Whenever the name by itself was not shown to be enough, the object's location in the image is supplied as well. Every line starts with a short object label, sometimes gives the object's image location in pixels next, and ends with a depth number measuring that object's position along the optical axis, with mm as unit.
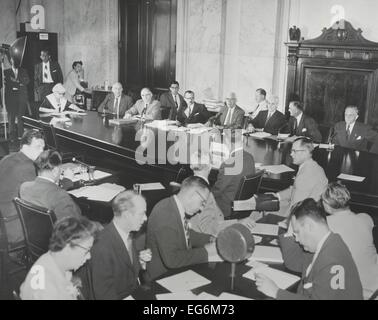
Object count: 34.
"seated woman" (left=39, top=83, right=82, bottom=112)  7324
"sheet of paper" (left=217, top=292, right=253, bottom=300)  2254
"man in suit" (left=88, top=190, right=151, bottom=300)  2422
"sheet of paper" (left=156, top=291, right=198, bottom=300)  2240
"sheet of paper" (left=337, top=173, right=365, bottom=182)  4340
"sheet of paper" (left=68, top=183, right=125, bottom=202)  3748
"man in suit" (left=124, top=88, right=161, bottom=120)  7160
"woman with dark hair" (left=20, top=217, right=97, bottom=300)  2010
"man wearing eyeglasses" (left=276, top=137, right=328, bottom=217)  3867
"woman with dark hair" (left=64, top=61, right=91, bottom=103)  10547
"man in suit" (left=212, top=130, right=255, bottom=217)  4172
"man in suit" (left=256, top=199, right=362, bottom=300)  2170
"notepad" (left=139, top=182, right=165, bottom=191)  4012
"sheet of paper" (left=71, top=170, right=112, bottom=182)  4231
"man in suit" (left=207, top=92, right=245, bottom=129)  7094
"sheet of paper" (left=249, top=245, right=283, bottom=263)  2725
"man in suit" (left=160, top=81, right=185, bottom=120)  8164
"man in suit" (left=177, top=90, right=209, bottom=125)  7551
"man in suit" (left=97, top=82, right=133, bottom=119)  7566
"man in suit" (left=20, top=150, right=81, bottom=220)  3191
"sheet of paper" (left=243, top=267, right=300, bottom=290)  2462
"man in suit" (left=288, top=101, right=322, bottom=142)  6172
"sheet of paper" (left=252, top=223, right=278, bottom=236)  3148
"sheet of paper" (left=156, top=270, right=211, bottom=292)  2344
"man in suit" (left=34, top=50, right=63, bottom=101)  10070
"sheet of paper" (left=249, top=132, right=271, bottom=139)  6027
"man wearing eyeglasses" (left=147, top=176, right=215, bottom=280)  2615
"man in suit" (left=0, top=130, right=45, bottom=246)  3676
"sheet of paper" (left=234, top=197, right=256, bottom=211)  3295
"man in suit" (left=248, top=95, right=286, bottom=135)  6520
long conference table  4324
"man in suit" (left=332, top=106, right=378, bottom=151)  5727
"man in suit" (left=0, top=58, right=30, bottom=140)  8914
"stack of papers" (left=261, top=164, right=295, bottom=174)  4535
